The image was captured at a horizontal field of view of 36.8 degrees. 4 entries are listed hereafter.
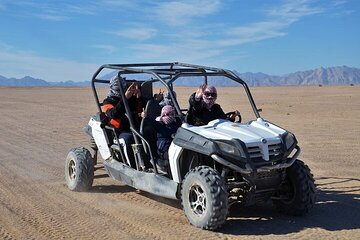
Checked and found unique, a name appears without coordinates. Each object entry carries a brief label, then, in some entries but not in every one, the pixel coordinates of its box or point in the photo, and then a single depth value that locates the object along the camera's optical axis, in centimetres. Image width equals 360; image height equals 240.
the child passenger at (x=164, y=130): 729
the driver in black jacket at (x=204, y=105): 736
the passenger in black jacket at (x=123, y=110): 790
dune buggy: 609
